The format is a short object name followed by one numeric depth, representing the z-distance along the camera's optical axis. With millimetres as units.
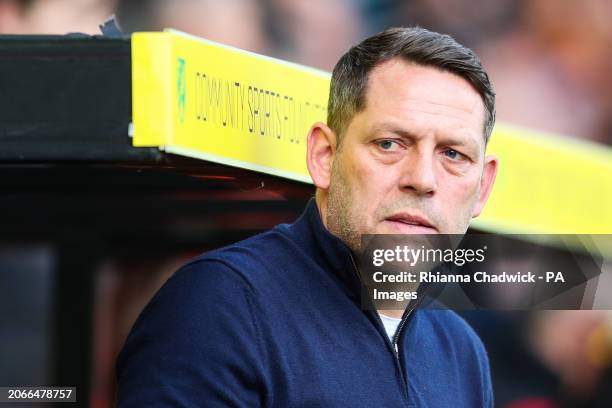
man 7043
